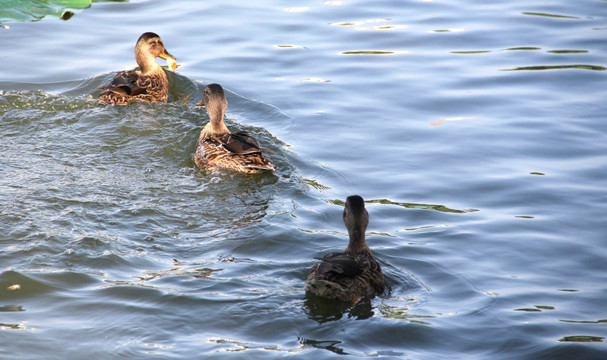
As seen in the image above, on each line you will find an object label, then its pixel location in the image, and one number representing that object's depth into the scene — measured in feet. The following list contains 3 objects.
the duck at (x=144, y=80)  72.08
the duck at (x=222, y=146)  61.21
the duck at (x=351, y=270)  42.55
